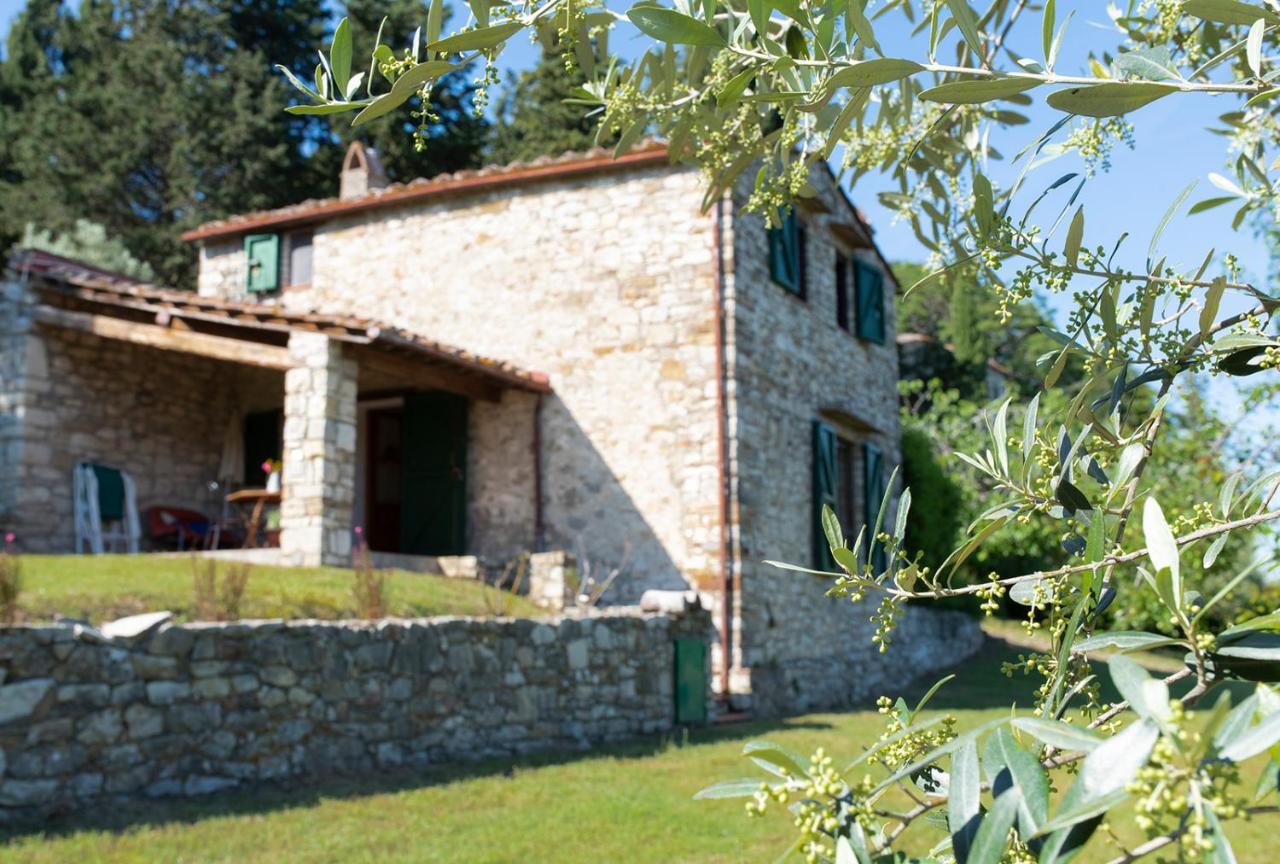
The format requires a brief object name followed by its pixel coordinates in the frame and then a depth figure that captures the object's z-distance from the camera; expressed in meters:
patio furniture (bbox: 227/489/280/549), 10.55
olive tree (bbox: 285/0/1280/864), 1.02
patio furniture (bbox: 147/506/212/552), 11.81
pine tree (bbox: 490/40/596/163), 22.88
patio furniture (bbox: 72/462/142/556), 10.97
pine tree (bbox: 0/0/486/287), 23.56
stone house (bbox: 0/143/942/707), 10.62
